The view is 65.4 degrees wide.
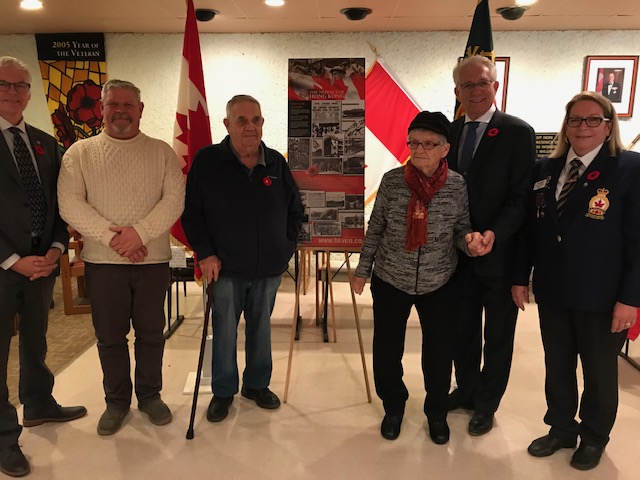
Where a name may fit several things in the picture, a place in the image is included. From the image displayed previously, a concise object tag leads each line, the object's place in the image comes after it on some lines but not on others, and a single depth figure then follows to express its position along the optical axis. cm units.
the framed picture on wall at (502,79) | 532
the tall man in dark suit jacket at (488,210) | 226
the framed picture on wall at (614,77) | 529
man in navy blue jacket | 242
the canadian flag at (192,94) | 318
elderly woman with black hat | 212
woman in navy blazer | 197
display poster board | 268
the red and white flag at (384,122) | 504
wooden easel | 282
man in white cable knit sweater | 227
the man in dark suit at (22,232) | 213
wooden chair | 420
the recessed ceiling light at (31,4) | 431
